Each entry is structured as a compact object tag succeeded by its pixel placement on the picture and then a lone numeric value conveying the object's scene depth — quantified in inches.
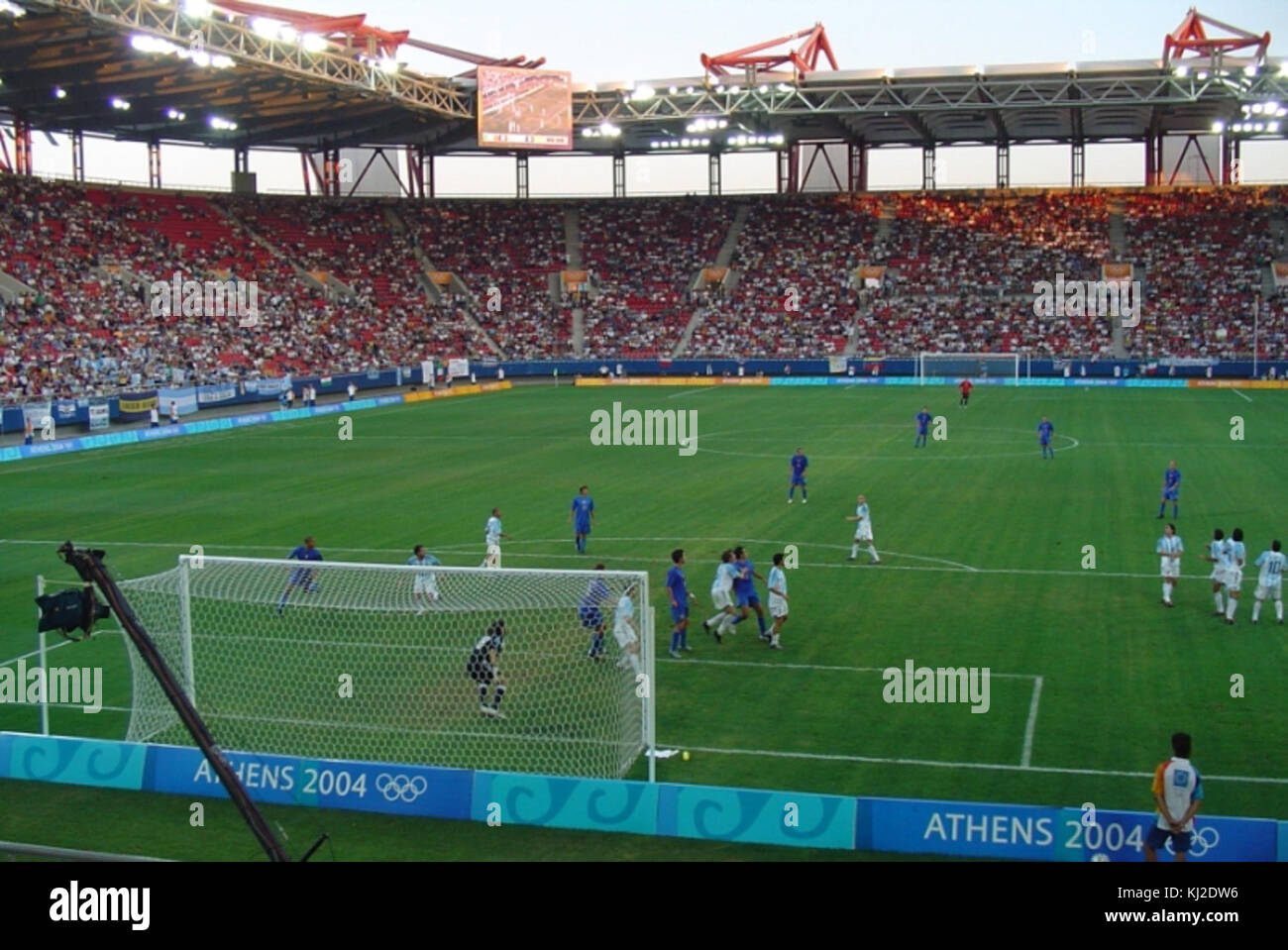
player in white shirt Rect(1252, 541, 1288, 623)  818.8
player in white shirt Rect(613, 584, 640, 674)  681.0
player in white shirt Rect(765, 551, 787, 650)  805.9
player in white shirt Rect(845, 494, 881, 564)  1031.0
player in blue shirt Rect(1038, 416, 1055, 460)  1587.1
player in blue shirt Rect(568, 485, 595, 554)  1078.4
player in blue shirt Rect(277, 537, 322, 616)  774.7
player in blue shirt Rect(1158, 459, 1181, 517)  1165.7
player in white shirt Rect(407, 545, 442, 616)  768.9
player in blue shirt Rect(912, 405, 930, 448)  1686.8
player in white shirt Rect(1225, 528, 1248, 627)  841.5
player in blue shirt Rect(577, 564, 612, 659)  700.7
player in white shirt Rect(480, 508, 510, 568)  991.0
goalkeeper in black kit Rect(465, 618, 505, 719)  657.6
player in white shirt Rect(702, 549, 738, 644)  821.2
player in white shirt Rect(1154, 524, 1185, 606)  885.2
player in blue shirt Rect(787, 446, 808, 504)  1293.1
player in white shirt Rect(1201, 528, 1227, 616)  849.5
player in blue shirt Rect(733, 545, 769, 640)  822.5
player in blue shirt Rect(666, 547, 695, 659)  791.7
